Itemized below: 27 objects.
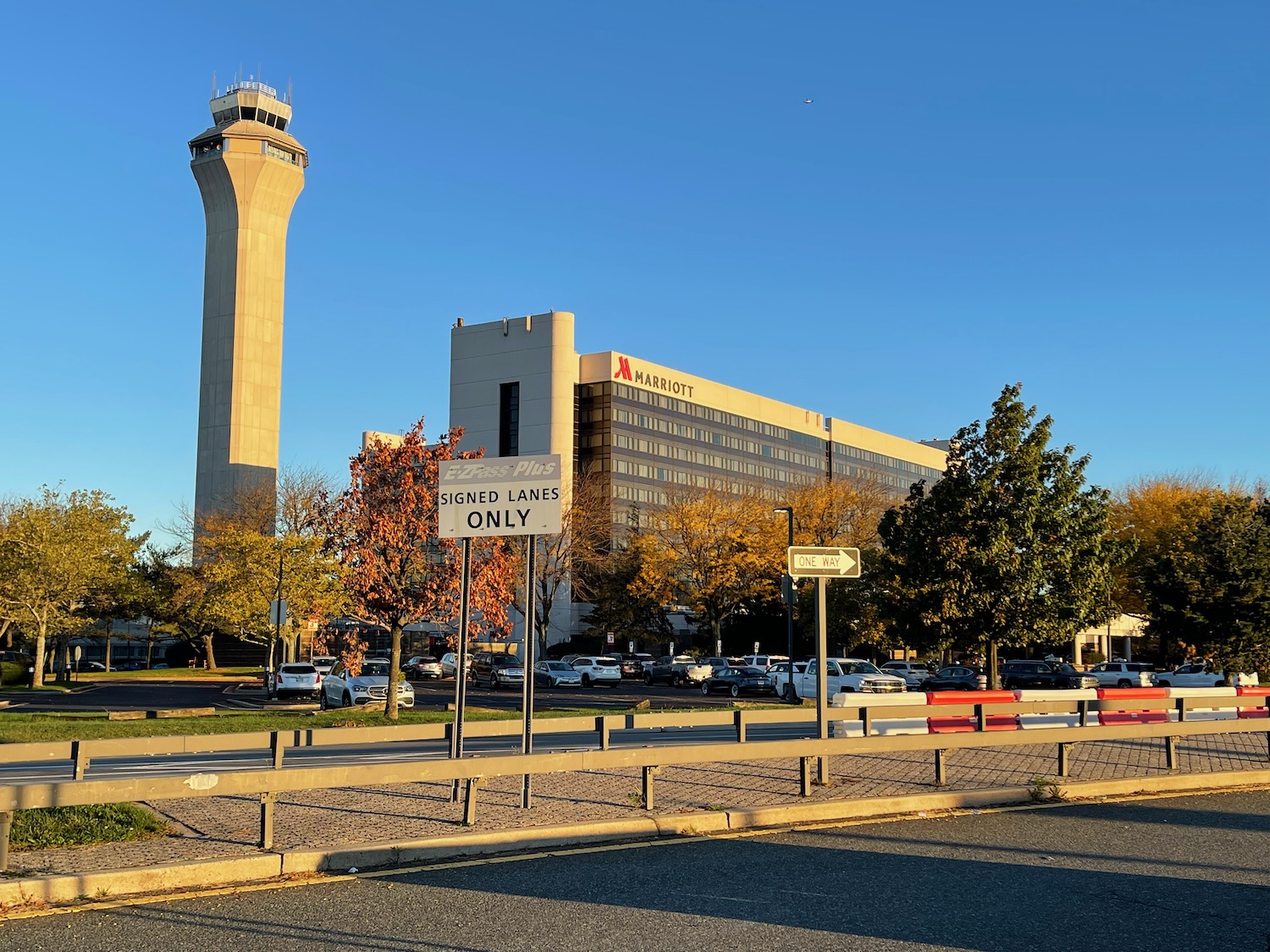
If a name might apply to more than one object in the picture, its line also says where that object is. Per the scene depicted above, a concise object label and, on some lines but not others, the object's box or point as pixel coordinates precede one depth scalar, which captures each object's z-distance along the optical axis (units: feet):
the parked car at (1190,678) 145.99
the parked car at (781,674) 134.00
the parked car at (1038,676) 157.99
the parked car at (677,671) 173.58
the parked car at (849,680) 122.83
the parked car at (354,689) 104.83
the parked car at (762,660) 175.22
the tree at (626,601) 217.36
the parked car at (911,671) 157.17
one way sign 42.96
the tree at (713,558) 199.72
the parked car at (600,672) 170.09
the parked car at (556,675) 165.37
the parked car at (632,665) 193.98
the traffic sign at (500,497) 39.78
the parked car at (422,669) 193.26
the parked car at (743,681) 143.33
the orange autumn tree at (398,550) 81.71
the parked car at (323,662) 159.33
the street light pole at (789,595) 105.09
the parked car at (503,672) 161.48
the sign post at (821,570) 42.01
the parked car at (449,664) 184.09
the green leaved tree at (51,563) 163.43
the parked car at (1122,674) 169.02
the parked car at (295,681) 126.82
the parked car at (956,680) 157.31
